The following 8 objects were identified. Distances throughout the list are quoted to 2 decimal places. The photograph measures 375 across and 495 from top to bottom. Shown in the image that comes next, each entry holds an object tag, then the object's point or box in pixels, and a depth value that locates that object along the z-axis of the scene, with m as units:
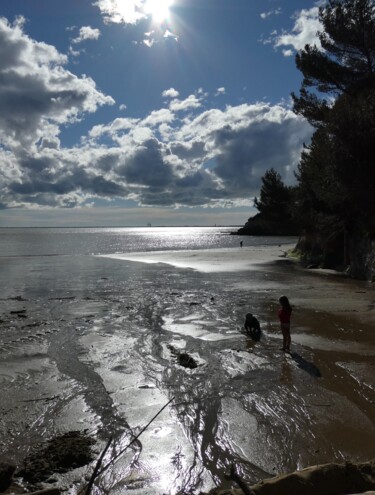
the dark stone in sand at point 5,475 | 5.33
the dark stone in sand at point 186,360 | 10.33
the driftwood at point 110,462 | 5.53
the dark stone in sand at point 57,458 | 5.69
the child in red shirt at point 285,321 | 11.26
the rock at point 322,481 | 4.54
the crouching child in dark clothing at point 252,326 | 13.09
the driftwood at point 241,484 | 3.69
